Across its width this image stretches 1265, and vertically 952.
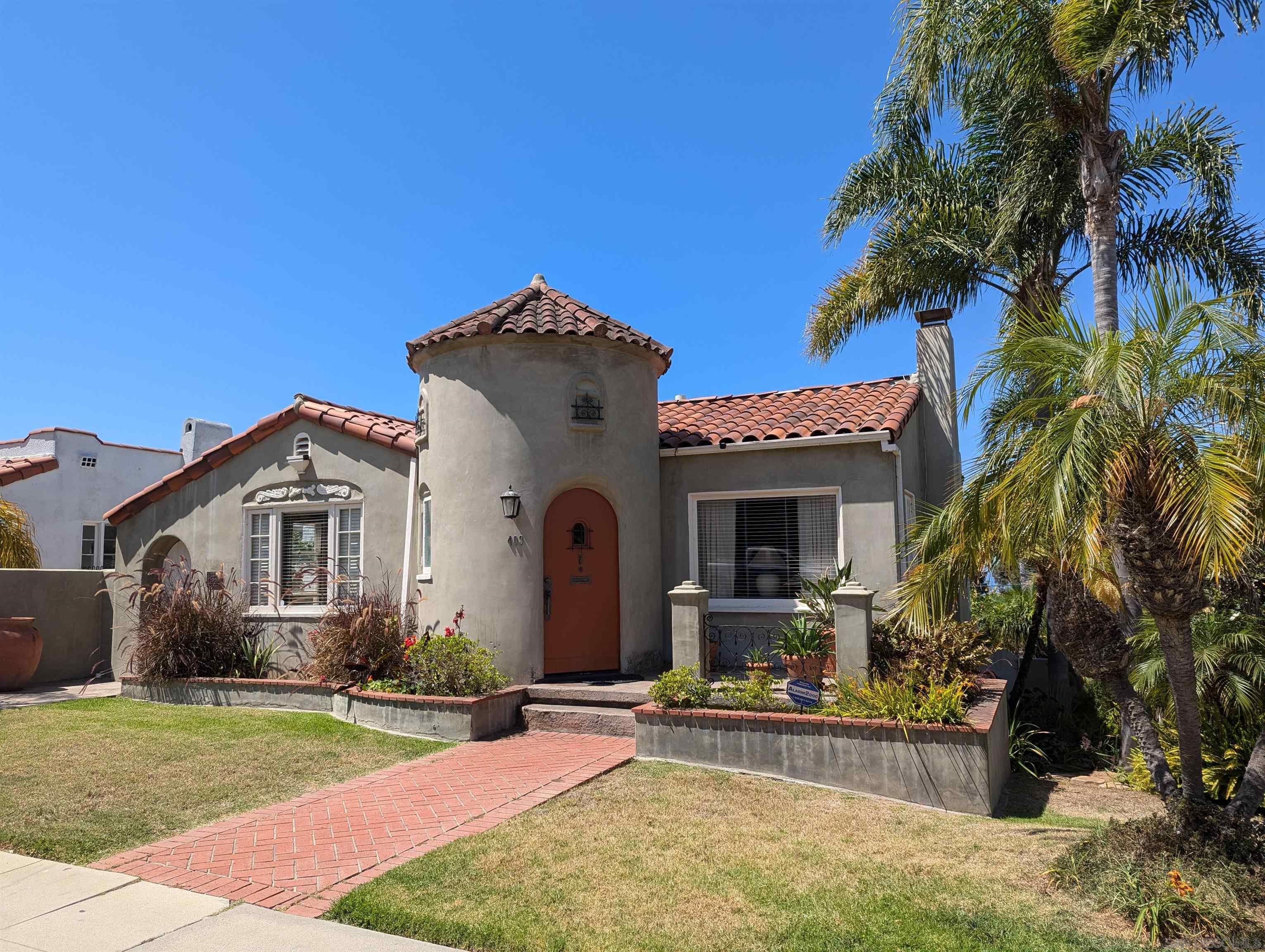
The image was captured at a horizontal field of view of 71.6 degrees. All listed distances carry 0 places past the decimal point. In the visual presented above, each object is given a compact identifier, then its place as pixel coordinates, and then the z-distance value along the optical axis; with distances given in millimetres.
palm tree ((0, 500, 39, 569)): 18375
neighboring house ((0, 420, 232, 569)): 24000
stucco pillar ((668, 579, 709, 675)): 10188
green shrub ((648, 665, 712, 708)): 9648
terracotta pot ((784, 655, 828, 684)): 11031
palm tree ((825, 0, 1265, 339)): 9961
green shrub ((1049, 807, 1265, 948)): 5500
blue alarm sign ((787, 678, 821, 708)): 9258
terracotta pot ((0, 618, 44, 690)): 14961
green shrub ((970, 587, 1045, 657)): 16438
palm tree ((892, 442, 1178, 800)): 7004
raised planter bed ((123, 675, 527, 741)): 10641
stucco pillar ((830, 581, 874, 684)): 9484
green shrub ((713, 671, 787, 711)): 9445
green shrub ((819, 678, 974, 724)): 8477
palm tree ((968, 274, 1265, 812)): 6051
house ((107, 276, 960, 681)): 12008
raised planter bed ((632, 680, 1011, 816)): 8227
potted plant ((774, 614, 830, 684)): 11047
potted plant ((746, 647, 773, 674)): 11203
